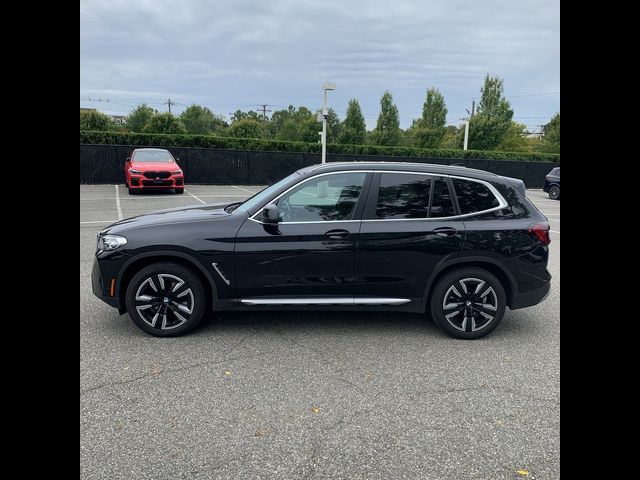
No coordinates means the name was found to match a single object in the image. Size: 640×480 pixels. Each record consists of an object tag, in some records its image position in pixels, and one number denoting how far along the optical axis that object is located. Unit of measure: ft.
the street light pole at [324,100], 68.18
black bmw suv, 14.87
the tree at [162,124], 105.09
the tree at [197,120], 198.88
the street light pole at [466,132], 120.98
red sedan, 58.75
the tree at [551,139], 121.39
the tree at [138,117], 161.38
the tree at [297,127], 126.72
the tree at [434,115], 141.15
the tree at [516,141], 153.07
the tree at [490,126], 128.16
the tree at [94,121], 90.22
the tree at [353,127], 126.00
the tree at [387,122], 133.15
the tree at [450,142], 135.54
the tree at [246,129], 145.07
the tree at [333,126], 145.69
